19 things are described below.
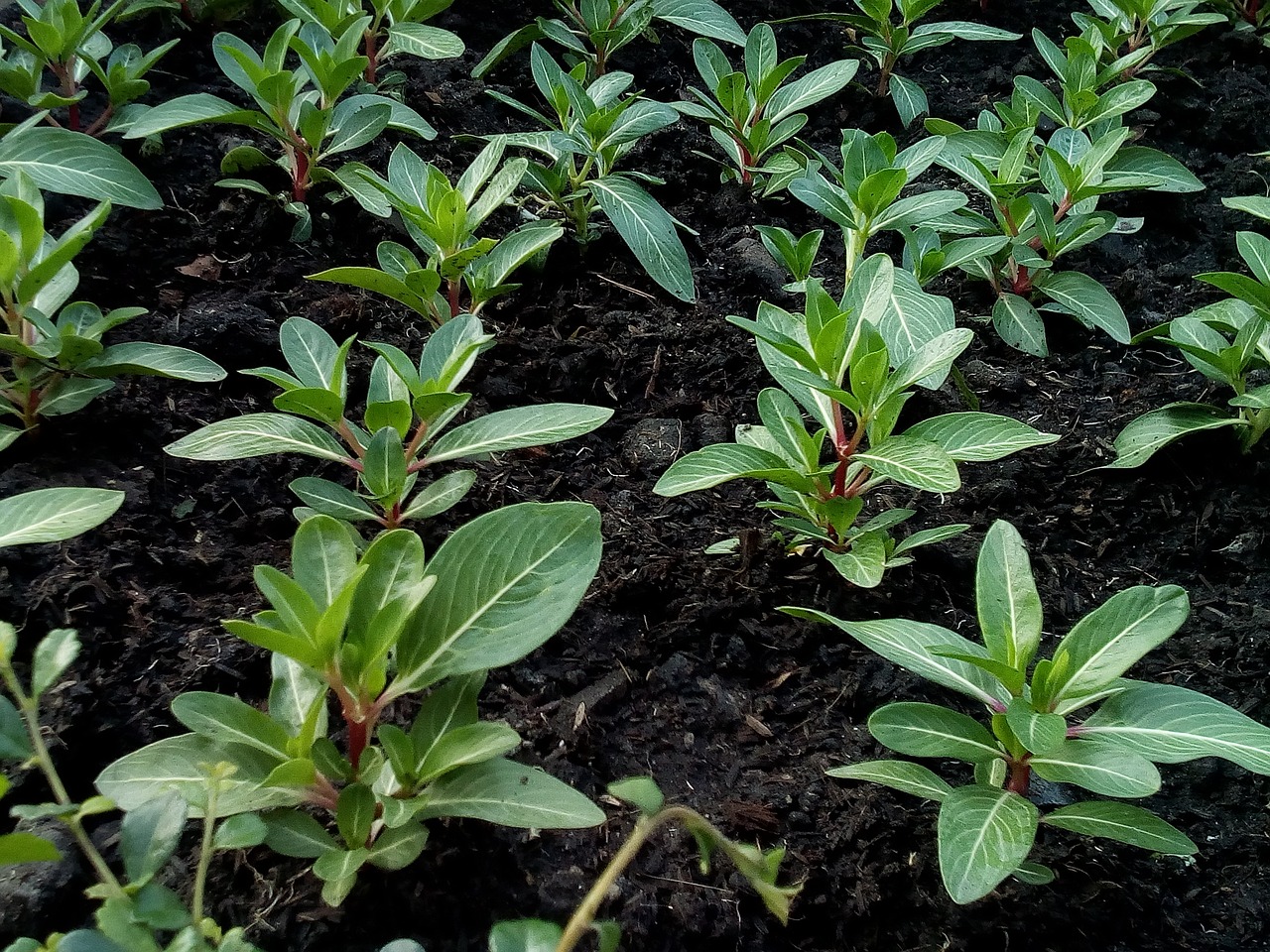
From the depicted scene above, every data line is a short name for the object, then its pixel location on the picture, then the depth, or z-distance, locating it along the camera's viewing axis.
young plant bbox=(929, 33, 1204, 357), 0.50
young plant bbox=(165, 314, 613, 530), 0.40
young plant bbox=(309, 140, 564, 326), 0.45
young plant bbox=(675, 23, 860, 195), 0.56
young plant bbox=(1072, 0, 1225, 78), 0.61
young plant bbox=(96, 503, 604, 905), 0.34
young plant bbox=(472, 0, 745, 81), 0.59
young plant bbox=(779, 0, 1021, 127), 0.61
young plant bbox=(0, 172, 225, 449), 0.41
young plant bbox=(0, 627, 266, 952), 0.29
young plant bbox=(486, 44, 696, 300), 0.51
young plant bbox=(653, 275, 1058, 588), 0.40
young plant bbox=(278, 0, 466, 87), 0.54
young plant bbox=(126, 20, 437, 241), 0.49
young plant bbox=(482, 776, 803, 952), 0.29
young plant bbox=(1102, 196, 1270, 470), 0.47
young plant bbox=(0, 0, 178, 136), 0.49
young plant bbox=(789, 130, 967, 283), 0.49
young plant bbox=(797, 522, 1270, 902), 0.35
